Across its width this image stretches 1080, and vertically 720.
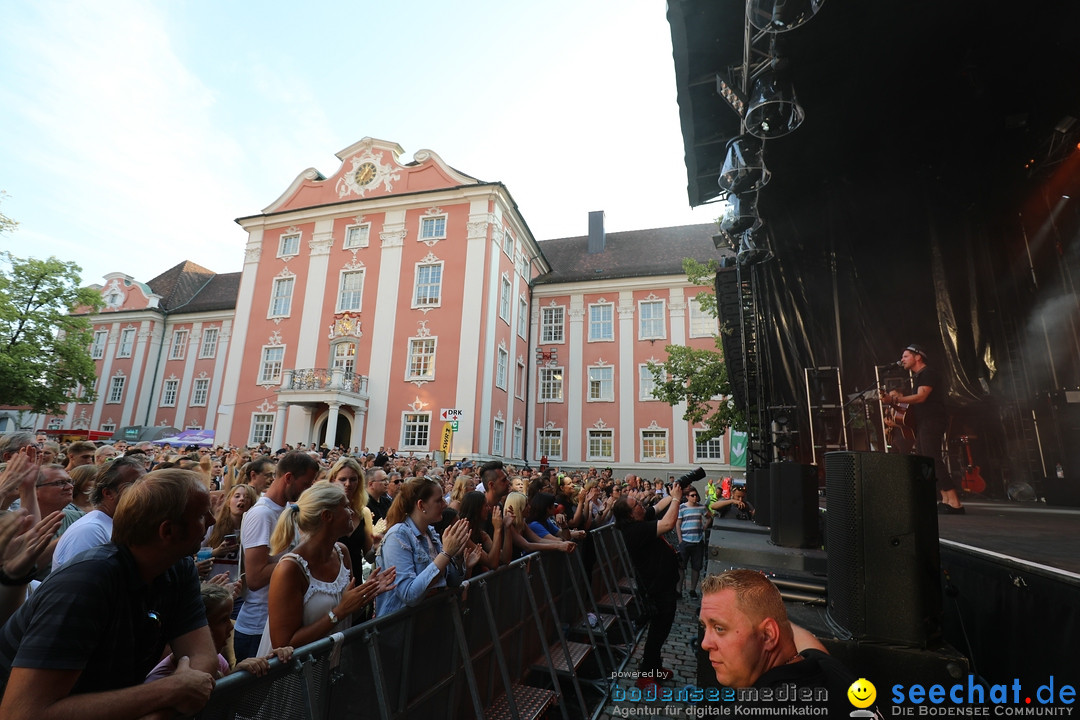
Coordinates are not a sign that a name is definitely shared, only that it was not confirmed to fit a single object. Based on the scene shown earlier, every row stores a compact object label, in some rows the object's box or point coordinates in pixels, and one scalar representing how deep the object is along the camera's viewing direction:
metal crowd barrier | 2.27
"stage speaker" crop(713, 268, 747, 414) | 10.95
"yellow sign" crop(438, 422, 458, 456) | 16.79
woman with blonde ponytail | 2.62
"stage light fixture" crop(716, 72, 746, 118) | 6.80
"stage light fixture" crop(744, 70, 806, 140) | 5.68
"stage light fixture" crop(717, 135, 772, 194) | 6.95
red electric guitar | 8.70
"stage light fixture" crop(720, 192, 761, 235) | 8.10
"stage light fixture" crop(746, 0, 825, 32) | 4.68
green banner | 21.71
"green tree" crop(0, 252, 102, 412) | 28.09
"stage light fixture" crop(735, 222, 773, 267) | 8.86
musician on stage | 6.31
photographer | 5.71
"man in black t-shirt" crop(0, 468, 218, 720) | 1.40
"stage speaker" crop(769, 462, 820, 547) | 5.78
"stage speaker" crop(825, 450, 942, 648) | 2.92
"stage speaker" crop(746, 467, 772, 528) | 8.27
